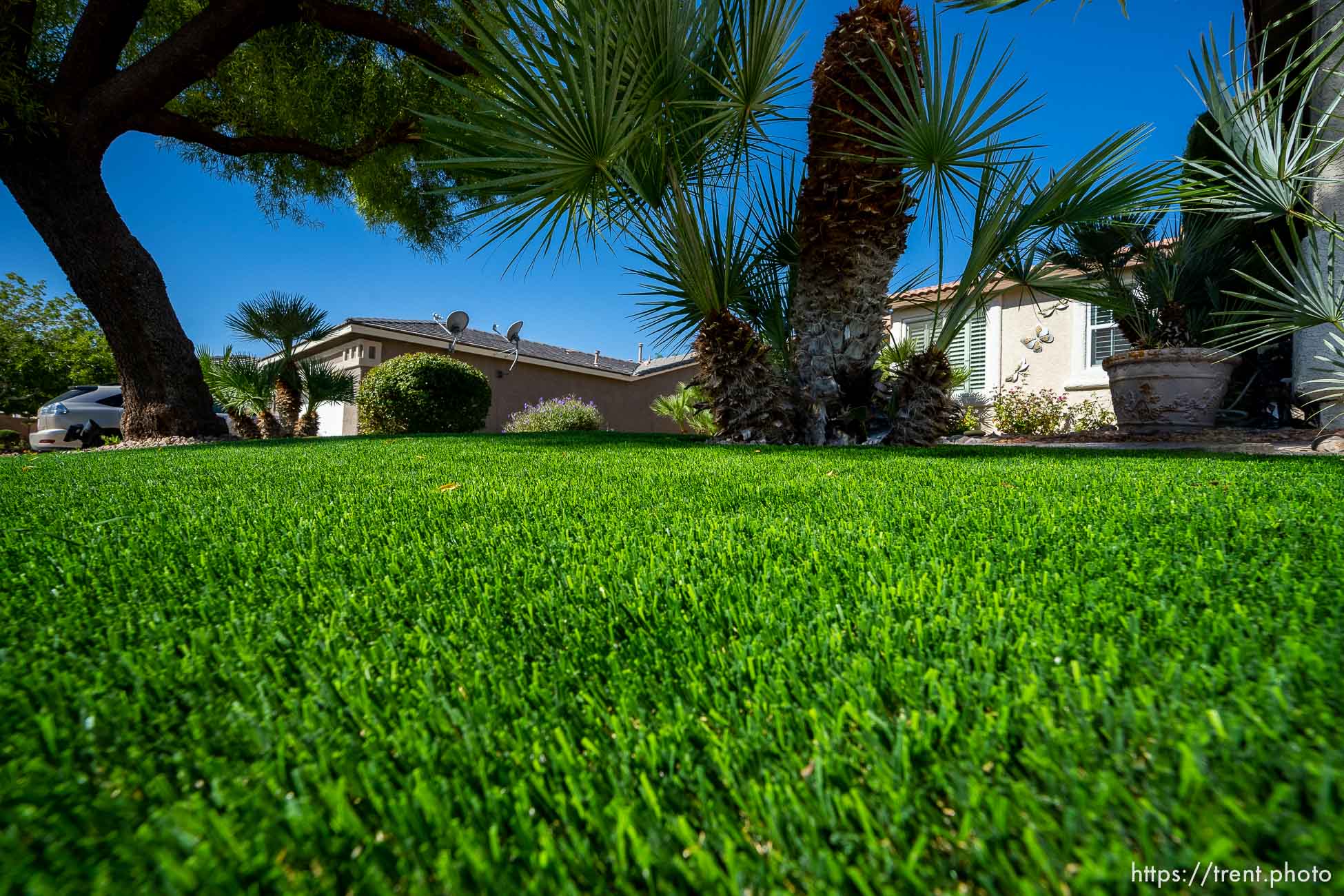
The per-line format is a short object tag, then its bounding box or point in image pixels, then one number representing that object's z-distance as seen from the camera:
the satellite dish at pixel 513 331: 15.70
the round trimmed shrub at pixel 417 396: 10.42
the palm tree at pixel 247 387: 10.88
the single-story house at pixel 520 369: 14.31
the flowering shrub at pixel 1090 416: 9.82
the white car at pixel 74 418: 13.02
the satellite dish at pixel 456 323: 14.82
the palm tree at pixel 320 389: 11.16
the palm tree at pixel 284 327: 11.16
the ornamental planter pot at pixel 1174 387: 6.84
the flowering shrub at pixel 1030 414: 9.45
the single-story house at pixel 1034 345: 11.55
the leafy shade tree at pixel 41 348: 21.75
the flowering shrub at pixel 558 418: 12.88
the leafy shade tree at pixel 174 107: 7.25
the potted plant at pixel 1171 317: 6.88
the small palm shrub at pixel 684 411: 9.93
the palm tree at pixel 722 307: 5.30
